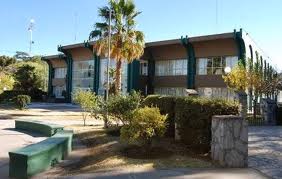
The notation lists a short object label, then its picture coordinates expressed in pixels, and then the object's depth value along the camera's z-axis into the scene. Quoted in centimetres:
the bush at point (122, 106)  859
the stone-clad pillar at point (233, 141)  510
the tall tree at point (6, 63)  3703
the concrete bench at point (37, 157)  473
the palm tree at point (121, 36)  1669
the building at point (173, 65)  2331
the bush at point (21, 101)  1913
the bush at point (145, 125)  583
